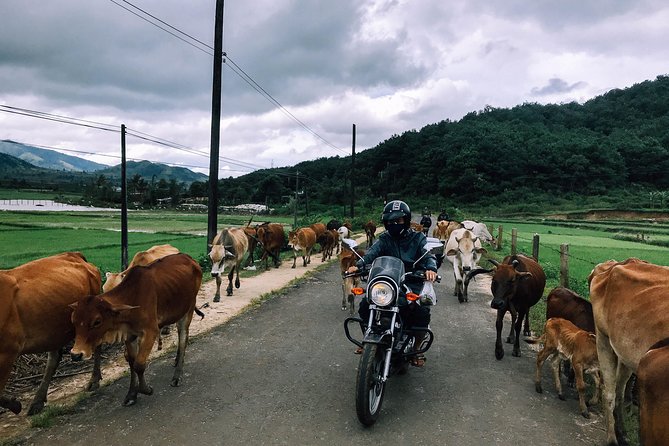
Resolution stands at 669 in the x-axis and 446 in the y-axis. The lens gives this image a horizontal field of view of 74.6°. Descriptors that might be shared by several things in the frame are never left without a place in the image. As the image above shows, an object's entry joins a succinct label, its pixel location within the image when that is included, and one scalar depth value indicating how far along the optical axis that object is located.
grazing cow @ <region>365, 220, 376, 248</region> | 21.06
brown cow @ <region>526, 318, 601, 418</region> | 4.82
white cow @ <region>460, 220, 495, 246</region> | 15.91
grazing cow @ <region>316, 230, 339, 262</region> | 17.08
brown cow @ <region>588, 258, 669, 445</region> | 3.64
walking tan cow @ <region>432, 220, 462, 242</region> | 16.11
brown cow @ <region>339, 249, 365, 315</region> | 8.89
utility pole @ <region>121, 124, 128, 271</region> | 13.46
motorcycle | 4.11
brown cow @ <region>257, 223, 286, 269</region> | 14.81
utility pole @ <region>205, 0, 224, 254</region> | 13.65
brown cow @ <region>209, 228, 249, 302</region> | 10.20
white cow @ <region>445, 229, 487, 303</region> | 10.31
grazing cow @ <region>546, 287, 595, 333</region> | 6.07
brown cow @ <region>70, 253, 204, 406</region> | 4.38
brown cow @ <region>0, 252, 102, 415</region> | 4.09
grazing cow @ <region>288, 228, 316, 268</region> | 15.33
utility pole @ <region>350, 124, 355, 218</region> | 40.08
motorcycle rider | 5.17
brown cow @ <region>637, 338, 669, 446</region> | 2.31
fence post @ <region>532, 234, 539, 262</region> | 11.84
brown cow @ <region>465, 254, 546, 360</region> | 6.41
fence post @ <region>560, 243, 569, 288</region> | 9.60
